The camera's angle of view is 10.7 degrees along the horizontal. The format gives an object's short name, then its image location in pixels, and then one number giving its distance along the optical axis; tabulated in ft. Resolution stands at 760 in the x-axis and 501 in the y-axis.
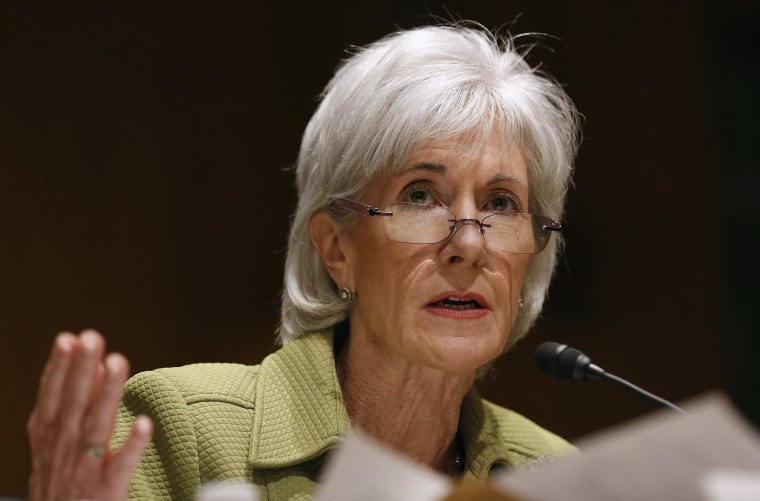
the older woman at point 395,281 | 8.83
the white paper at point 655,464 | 6.91
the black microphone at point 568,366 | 8.82
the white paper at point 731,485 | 6.76
